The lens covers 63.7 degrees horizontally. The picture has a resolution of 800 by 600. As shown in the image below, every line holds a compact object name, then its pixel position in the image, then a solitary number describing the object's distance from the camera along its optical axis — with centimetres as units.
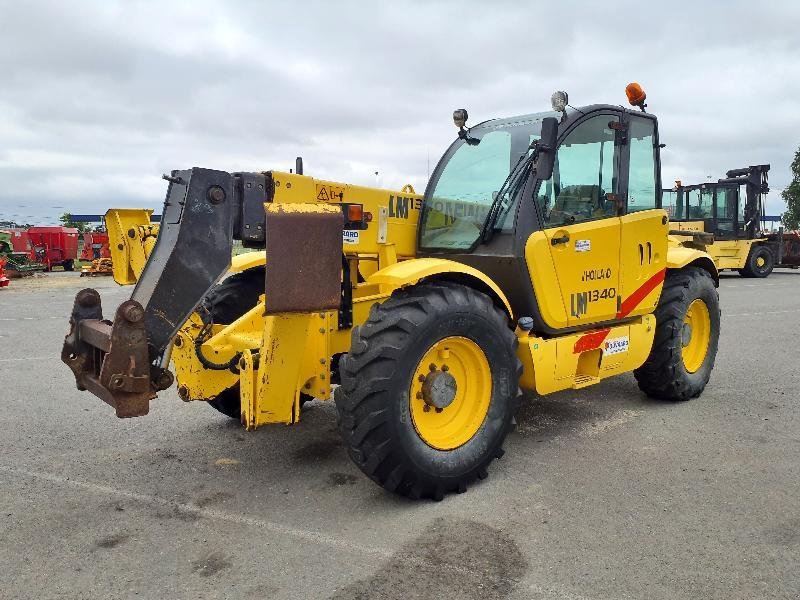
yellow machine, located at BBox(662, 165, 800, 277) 1930
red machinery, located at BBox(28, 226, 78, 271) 2233
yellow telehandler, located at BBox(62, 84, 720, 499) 348
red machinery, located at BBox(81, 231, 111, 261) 2484
